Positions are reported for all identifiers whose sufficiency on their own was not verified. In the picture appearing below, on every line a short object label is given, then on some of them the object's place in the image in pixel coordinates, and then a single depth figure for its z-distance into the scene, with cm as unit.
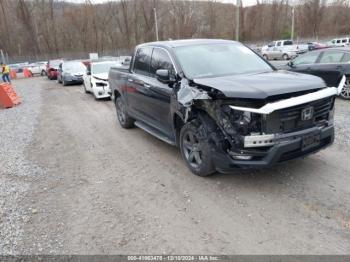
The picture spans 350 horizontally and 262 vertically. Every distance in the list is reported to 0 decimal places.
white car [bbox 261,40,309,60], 3250
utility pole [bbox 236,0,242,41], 2334
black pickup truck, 381
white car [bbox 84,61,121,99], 1271
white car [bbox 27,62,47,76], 3609
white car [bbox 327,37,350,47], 3557
